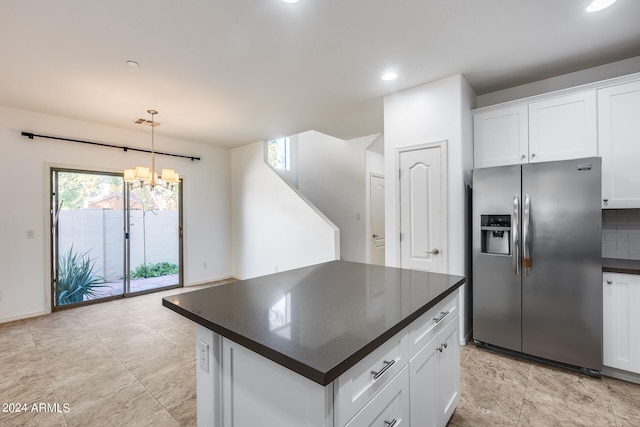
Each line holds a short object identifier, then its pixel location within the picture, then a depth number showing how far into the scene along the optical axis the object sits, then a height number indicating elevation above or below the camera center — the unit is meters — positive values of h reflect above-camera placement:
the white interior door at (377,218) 5.53 -0.12
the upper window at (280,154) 6.09 +1.30
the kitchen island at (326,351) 0.90 -0.52
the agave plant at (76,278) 4.20 -0.95
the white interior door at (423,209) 2.99 +0.03
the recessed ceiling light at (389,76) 2.84 +1.36
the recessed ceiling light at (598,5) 1.90 +1.37
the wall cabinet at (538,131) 2.55 +0.75
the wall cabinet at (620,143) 2.38 +0.56
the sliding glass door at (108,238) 4.20 -0.38
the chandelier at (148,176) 3.43 +0.46
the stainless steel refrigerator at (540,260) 2.29 -0.43
